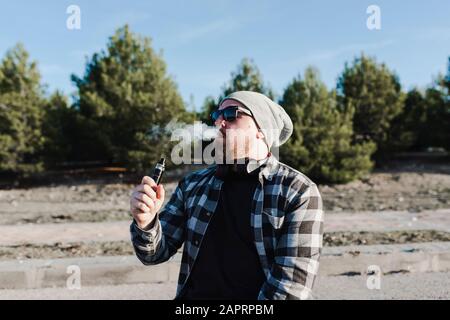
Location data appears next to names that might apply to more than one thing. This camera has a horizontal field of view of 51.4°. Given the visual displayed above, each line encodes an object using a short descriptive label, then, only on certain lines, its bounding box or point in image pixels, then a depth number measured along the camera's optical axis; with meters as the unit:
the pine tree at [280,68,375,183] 16.56
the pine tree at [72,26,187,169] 18.59
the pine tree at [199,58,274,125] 18.73
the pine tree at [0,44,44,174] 19.33
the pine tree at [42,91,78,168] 20.02
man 1.92
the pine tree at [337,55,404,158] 21.09
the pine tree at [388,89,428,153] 21.08
